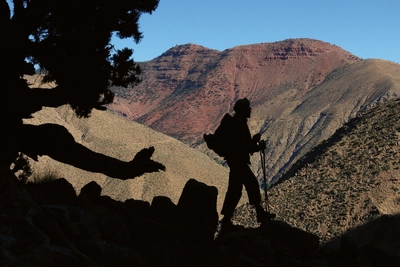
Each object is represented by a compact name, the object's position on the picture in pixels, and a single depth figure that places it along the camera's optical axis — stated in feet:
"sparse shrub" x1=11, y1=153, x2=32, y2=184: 48.94
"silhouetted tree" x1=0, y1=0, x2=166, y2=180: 38.04
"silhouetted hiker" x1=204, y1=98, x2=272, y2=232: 37.91
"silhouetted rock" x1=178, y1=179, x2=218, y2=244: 34.58
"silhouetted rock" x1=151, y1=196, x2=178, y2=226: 35.32
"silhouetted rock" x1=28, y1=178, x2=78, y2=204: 34.94
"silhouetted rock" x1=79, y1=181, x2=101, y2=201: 38.80
